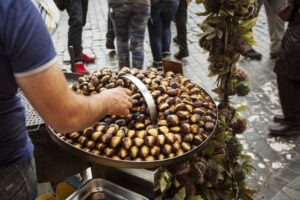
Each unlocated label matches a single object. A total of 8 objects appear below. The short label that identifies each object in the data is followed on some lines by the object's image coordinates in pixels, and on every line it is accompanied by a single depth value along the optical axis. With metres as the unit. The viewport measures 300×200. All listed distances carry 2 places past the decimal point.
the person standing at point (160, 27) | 5.21
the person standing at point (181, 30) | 6.05
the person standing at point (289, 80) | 3.78
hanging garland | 2.48
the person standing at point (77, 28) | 5.49
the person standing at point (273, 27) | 5.82
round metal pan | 2.04
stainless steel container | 2.27
